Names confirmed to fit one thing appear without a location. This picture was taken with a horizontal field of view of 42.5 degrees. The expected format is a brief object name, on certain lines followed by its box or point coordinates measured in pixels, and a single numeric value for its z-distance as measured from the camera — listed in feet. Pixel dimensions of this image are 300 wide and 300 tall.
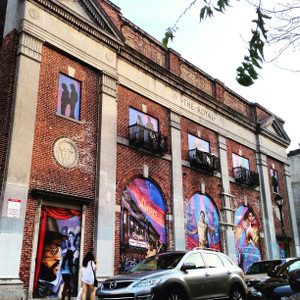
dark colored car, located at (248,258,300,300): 33.16
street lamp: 70.79
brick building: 44.21
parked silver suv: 28.71
